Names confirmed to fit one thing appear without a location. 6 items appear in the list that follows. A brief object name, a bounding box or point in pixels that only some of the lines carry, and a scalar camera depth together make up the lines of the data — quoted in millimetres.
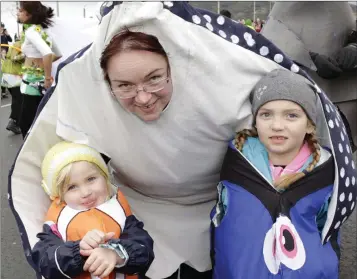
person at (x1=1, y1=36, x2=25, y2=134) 5492
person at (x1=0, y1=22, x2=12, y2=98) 10114
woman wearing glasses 1771
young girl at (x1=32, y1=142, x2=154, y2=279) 1707
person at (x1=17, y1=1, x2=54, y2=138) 4789
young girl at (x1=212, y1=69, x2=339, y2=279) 1729
